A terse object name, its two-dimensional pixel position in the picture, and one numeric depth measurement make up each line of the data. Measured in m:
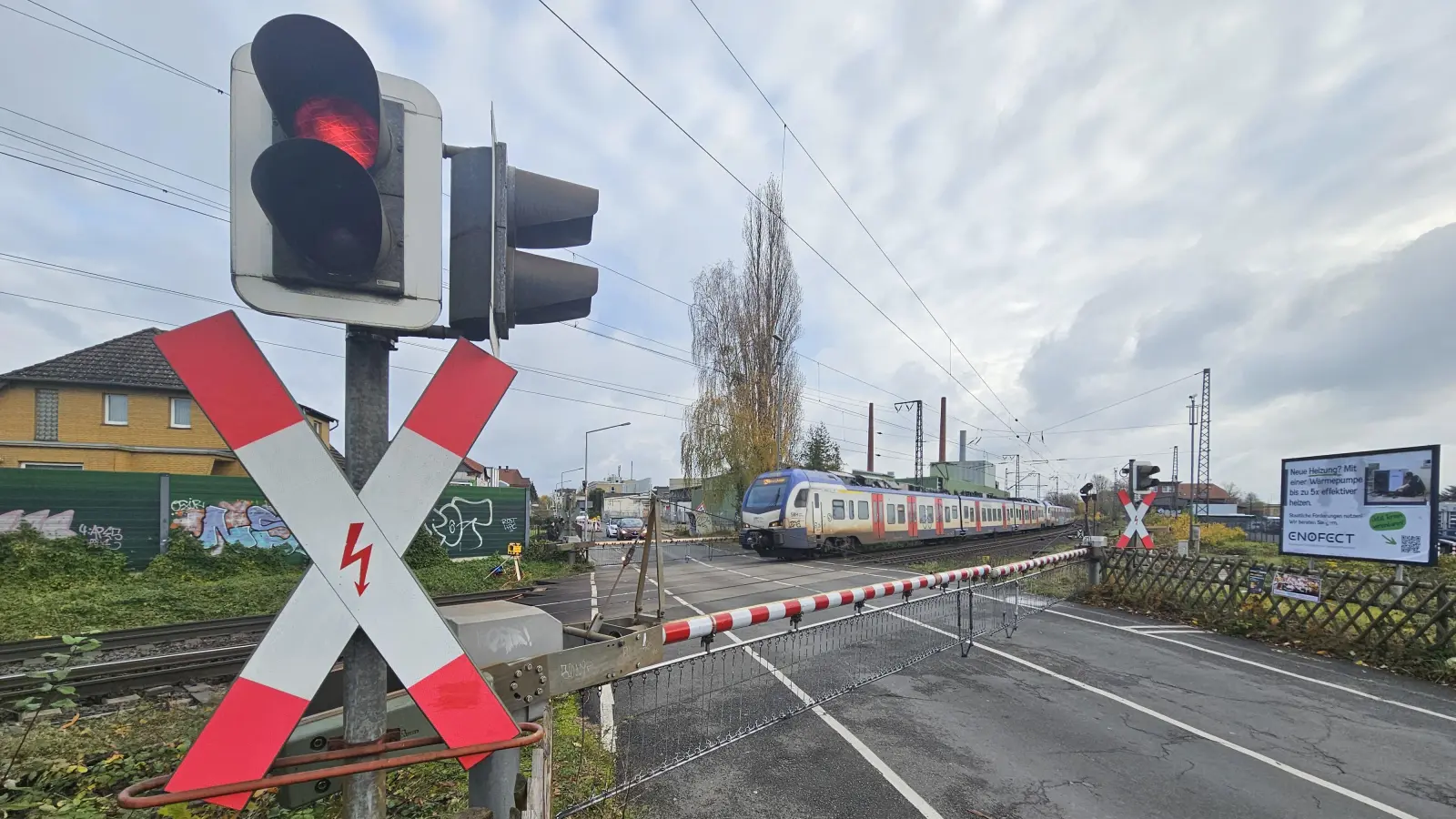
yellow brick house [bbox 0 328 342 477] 21.56
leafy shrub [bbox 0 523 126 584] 12.62
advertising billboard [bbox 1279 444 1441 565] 9.04
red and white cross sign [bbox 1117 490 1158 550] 12.40
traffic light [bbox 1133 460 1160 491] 12.26
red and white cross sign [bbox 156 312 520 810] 1.30
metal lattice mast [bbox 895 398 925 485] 43.00
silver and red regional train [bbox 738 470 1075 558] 20.27
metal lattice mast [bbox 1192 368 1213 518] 42.72
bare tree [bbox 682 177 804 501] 31.66
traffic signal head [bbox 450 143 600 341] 1.81
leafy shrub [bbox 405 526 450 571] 16.70
